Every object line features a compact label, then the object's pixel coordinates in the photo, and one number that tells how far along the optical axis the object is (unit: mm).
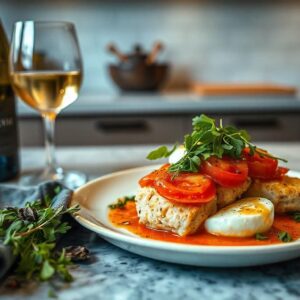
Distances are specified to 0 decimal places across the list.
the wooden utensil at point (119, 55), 2637
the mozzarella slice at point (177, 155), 797
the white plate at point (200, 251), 564
